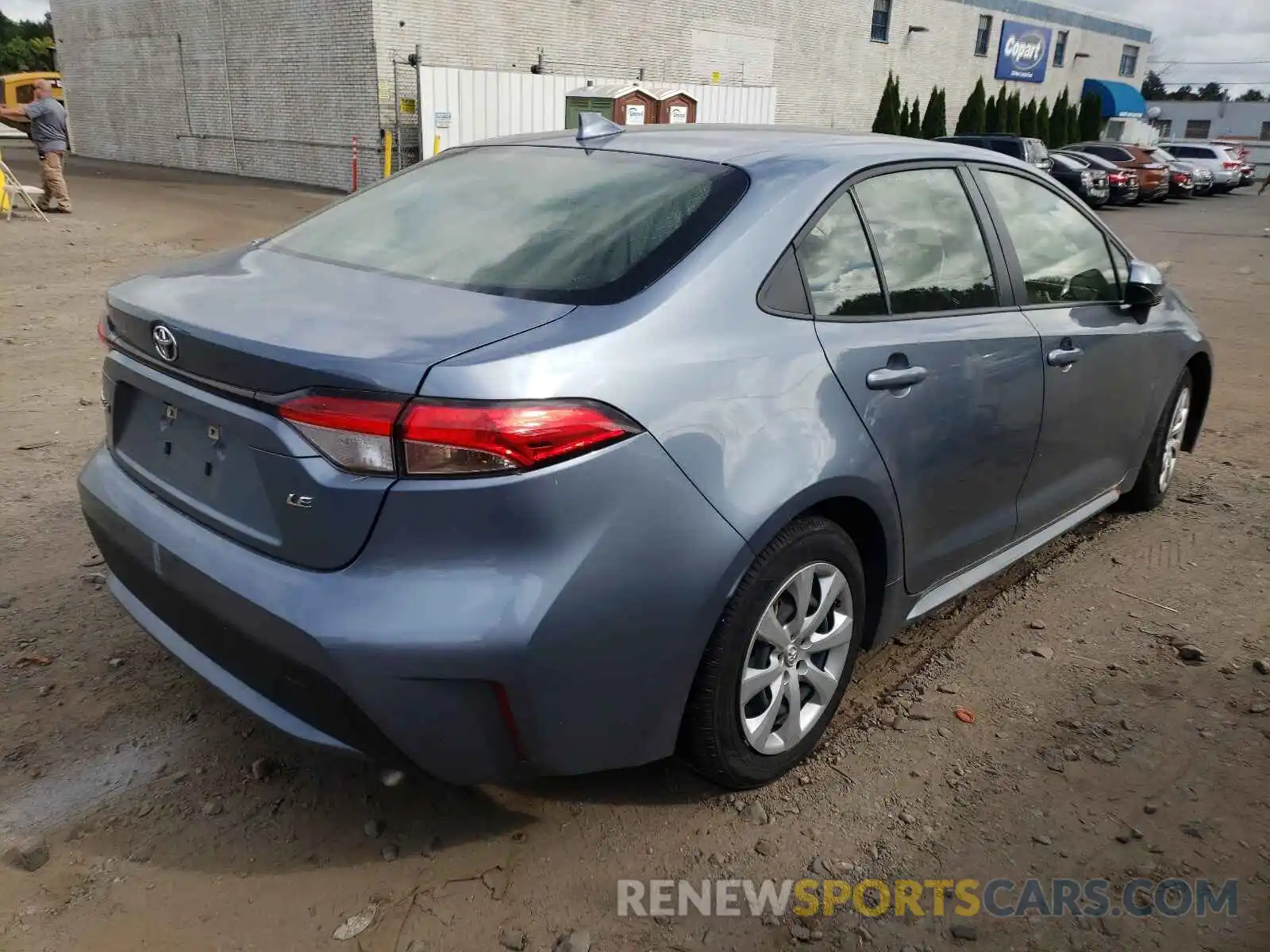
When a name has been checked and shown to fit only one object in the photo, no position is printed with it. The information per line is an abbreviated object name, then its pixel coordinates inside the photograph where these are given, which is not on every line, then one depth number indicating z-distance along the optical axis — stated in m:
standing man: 13.68
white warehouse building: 19.52
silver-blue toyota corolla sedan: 2.10
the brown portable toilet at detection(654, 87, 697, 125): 20.25
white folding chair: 13.58
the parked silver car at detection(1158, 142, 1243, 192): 34.88
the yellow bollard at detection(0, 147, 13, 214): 13.38
